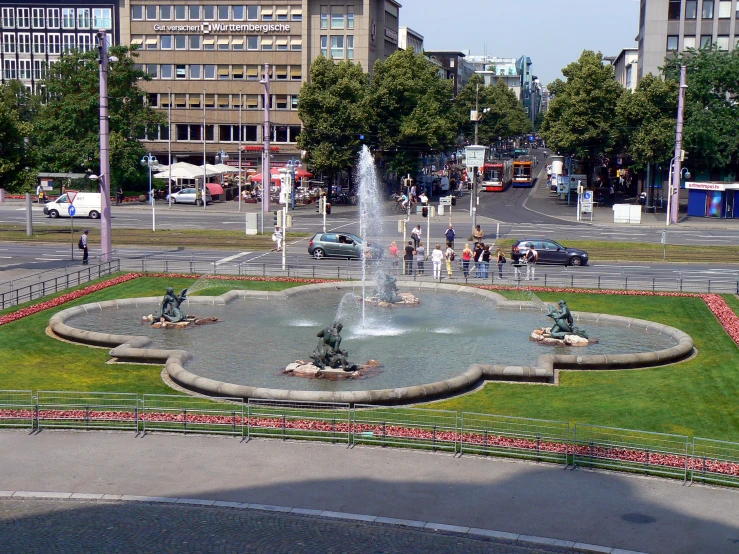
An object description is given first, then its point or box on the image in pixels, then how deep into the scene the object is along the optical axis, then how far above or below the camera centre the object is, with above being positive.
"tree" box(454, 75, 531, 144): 133.12 +7.16
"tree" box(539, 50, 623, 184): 86.12 +4.44
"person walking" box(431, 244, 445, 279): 43.69 -4.76
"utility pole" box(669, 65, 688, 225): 73.56 +1.93
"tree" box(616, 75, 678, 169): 80.88 +3.78
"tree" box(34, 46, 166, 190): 86.69 +3.06
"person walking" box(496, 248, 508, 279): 44.69 -4.87
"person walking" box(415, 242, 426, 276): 45.55 -4.85
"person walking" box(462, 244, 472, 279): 43.62 -4.85
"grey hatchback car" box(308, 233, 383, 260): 50.94 -4.93
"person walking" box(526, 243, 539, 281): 43.91 -4.89
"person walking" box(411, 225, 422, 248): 50.22 -4.25
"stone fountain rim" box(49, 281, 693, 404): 22.77 -5.80
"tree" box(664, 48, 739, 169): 80.94 +4.90
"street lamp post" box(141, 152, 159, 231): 84.31 -0.81
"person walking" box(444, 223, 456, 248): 49.87 -4.28
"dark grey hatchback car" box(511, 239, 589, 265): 50.06 -5.02
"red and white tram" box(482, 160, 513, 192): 108.81 -2.16
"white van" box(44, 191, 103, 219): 73.62 -4.32
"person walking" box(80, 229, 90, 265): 47.84 -4.98
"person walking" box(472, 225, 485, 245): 49.69 -4.07
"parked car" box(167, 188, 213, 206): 89.69 -4.11
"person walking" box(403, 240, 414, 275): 46.00 -5.10
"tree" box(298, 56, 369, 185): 85.50 +3.61
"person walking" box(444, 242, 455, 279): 45.04 -4.90
